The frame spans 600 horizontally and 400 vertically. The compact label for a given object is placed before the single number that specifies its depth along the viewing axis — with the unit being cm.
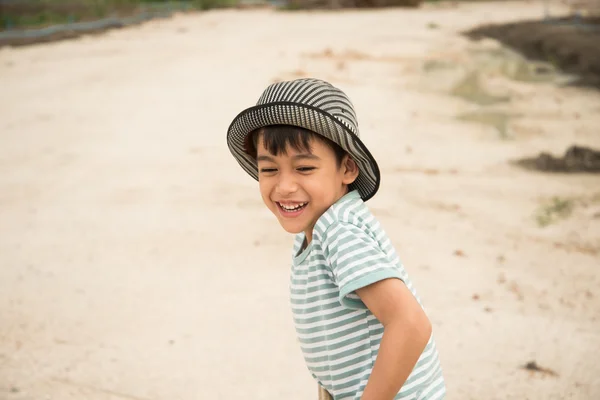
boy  133
